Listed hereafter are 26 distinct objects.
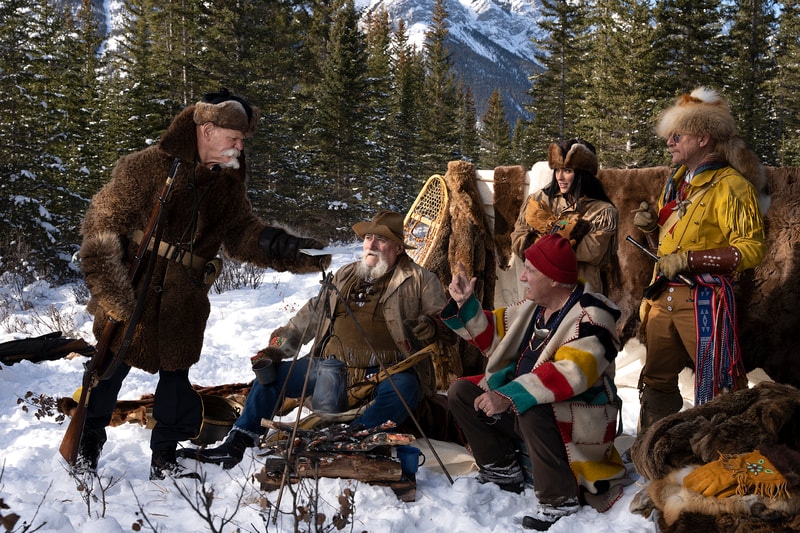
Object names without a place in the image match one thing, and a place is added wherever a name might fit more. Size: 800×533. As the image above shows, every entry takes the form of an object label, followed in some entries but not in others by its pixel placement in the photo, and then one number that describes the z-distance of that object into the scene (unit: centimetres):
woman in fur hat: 361
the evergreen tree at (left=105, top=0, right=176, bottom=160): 1346
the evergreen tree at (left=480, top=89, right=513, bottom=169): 3539
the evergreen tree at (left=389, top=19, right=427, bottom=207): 2214
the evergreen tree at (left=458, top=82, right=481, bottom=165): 3275
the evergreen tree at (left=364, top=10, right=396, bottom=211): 1898
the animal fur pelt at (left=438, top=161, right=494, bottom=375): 466
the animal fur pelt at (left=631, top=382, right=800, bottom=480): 228
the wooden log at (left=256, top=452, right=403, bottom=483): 275
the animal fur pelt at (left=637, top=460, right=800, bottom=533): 197
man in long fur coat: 273
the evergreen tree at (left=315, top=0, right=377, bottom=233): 1797
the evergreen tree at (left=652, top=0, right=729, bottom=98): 1880
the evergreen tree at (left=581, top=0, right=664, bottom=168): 1775
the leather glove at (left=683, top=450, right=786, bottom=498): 205
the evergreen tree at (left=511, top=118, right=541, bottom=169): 3011
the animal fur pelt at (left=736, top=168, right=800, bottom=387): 373
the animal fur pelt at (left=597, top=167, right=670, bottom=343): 450
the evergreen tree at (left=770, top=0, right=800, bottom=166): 1939
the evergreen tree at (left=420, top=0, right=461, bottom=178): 2438
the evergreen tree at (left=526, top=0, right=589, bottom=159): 2491
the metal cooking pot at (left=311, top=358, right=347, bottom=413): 277
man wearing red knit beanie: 254
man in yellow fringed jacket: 291
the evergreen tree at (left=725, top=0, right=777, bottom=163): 2134
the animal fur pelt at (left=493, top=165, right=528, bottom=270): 487
